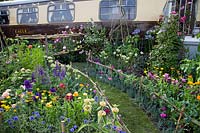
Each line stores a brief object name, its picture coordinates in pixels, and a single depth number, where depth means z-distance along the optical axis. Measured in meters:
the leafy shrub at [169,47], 5.25
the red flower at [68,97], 2.98
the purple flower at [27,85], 3.28
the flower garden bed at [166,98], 3.15
